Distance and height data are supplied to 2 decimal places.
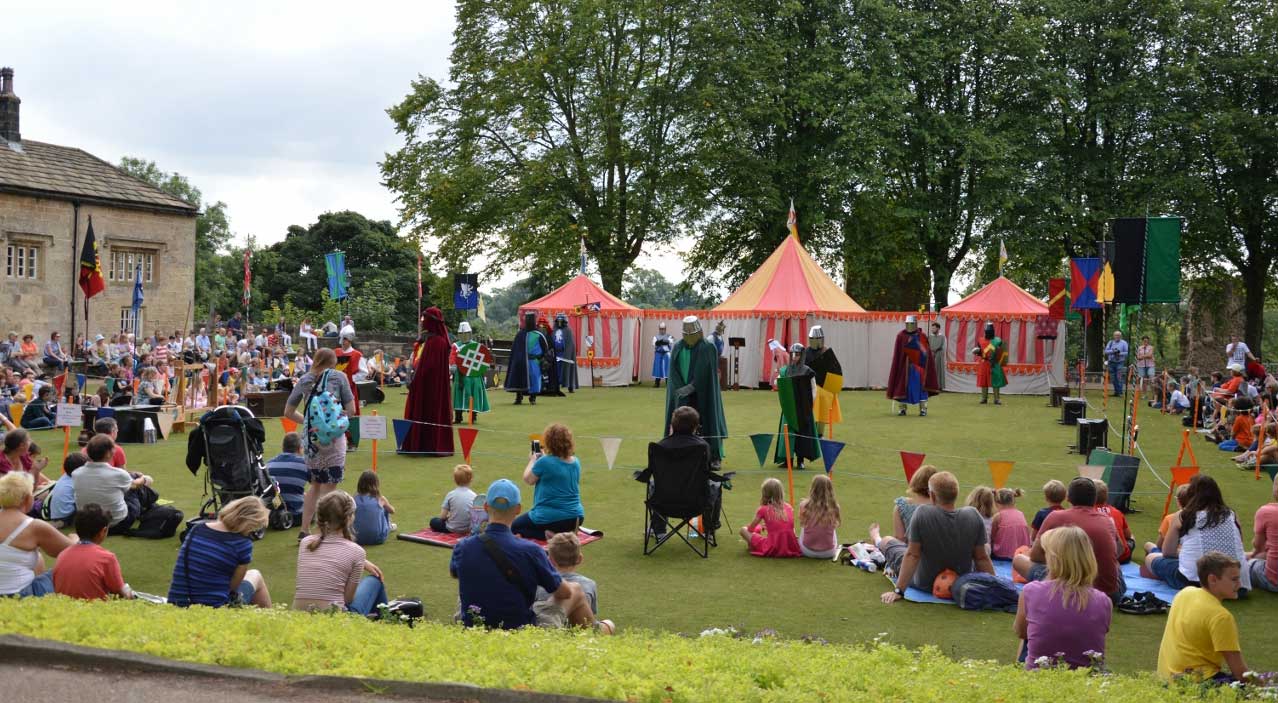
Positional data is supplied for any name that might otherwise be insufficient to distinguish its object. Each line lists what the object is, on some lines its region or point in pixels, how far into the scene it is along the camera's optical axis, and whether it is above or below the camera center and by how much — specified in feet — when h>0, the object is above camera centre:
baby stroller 31.32 -3.27
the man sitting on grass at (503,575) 19.31 -3.96
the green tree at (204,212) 227.40 +25.46
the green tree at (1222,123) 104.17 +22.47
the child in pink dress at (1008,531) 28.35 -4.31
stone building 101.09 +8.78
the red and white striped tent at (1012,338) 92.99 +1.80
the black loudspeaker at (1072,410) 63.31 -2.75
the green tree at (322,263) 181.27 +12.63
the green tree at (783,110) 108.47 +23.67
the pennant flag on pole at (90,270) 65.10 +3.51
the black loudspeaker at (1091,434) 50.19 -3.20
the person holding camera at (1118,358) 91.09 +0.42
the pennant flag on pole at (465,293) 104.06 +4.61
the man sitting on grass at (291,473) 32.35 -3.89
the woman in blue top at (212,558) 20.36 -4.04
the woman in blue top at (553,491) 27.99 -3.61
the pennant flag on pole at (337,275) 107.24 +6.05
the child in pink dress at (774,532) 29.50 -4.72
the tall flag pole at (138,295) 80.53 +2.76
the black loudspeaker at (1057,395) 78.23 -2.35
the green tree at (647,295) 126.41 +6.24
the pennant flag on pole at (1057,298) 88.99 +4.97
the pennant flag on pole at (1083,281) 74.90 +5.39
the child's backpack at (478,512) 29.68 -4.48
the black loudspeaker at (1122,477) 35.29 -3.59
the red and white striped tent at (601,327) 96.84 +1.68
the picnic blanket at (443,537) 29.86 -5.27
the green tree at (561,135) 112.47 +21.68
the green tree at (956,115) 107.65 +23.87
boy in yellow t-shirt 16.99 -4.04
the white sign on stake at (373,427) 36.99 -2.91
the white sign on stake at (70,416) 39.80 -3.02
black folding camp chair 28.89 -3.57
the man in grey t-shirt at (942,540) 24.53 -4.00
